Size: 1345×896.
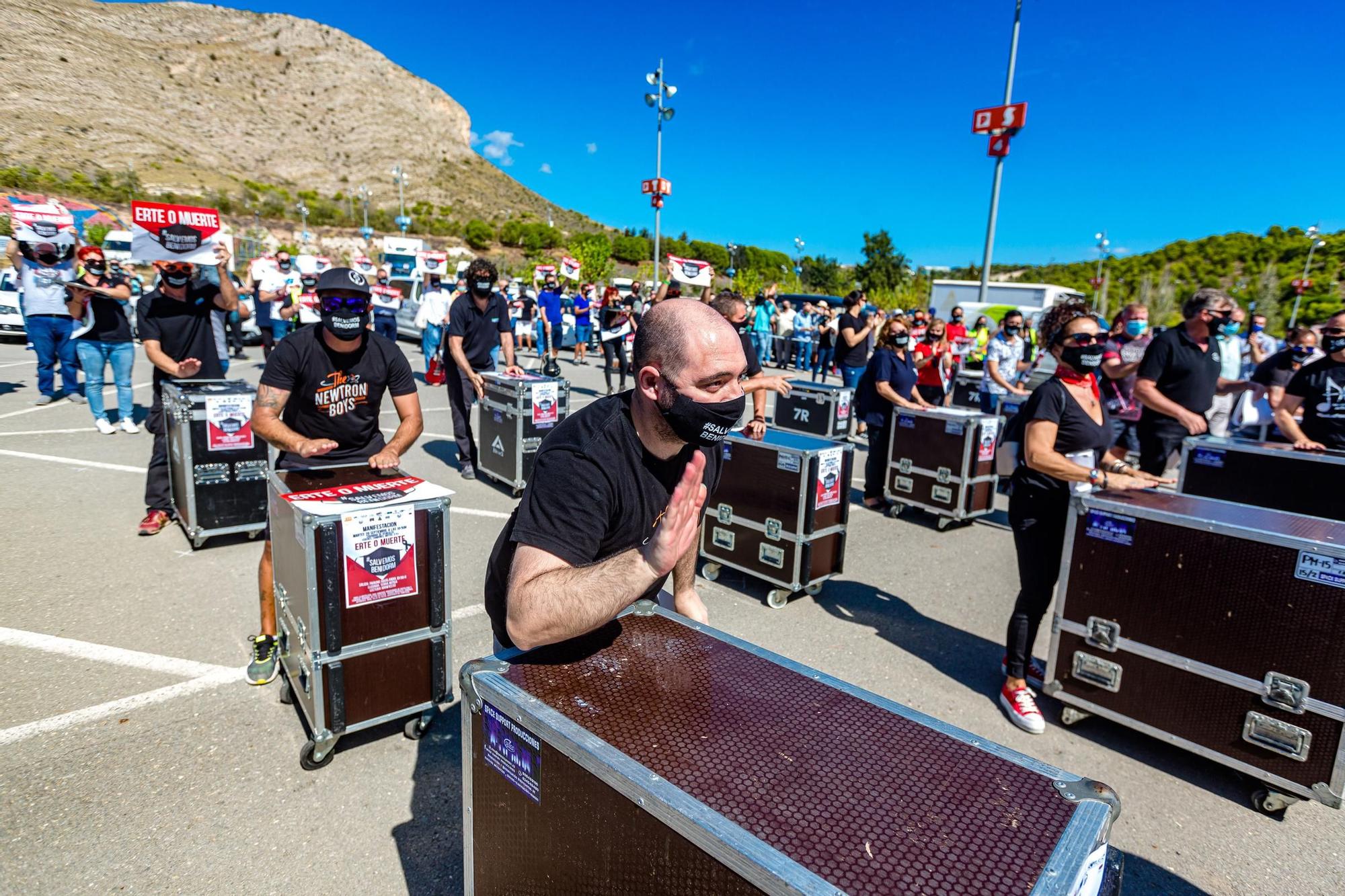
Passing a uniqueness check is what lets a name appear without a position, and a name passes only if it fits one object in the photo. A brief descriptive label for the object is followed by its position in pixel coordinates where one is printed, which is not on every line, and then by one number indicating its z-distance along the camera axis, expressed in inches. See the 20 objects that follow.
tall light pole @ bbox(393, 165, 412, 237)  2640.3
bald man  62.5
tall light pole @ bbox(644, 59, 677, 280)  945.5
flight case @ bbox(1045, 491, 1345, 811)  117.3
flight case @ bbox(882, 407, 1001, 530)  270.1
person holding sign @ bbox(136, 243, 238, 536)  222.2
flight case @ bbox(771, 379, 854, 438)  354.0
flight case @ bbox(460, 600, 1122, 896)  44.2
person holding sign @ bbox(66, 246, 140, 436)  307.9
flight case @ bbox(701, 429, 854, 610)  195.6
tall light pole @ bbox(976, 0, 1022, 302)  763.4
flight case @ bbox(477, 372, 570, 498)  280.4
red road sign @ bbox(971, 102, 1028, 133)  728.3
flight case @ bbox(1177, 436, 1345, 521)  187.3
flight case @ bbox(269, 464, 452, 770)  114.4
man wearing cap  141.4
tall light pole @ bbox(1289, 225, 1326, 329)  1344.7
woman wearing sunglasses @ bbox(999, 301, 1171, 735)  145.4
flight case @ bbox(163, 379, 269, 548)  208.5
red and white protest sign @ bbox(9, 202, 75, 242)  329.7
